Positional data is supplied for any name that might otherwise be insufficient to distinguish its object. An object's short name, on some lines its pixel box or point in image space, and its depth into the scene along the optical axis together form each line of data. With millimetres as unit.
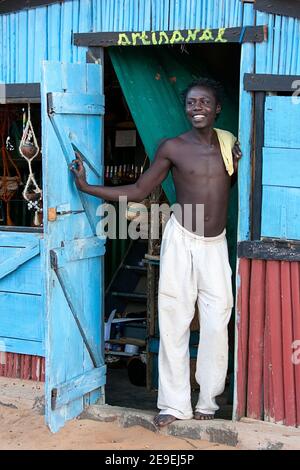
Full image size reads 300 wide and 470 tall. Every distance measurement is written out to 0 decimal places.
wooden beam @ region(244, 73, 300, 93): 4453
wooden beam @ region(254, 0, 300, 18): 4418
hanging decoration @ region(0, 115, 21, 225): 6031
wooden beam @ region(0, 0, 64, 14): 5156
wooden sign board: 4520
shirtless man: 4703
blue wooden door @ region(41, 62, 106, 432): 4574
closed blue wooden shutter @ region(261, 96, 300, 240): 4457
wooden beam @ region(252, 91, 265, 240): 4555
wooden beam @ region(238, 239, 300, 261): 4527
